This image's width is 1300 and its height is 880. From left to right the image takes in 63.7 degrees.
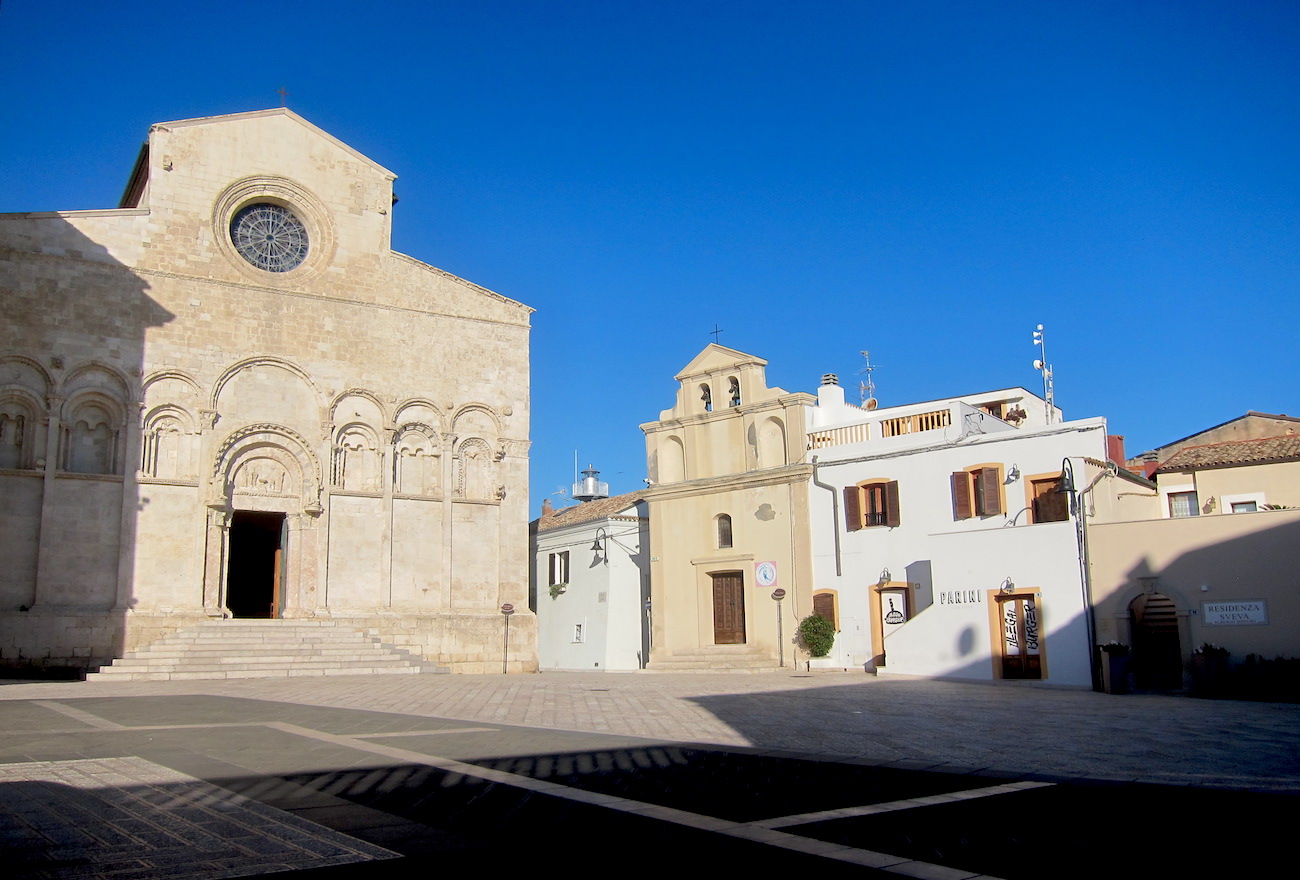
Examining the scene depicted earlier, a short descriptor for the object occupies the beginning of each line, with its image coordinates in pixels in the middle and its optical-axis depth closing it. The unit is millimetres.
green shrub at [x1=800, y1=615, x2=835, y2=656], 28375
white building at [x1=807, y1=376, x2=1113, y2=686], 22781
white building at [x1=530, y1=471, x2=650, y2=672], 37562
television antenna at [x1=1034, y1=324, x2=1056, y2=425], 33688
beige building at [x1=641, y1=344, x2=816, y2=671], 30141
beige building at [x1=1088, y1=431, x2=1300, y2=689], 19375
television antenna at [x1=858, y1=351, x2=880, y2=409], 39500
